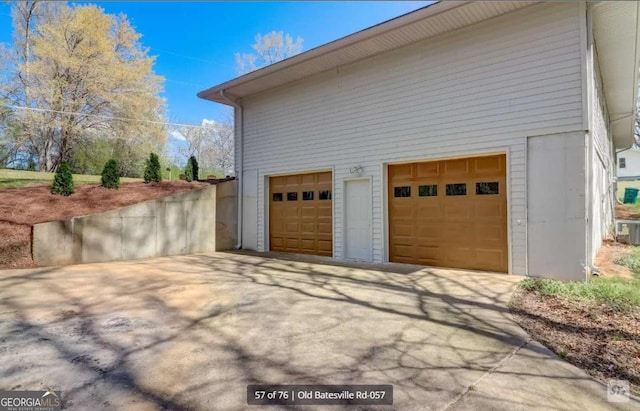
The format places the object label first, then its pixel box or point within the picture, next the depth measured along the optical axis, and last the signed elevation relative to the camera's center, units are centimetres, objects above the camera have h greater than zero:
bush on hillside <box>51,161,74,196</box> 912 +64
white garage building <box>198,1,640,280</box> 589 +143
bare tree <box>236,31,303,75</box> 2184 +984
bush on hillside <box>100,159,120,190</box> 984 +87
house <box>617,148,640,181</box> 3148 +360
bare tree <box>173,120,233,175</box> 2092 +401
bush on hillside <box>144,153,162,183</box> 1109 +110
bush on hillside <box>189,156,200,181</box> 1262 +142
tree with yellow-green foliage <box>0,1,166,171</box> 1659 +623
